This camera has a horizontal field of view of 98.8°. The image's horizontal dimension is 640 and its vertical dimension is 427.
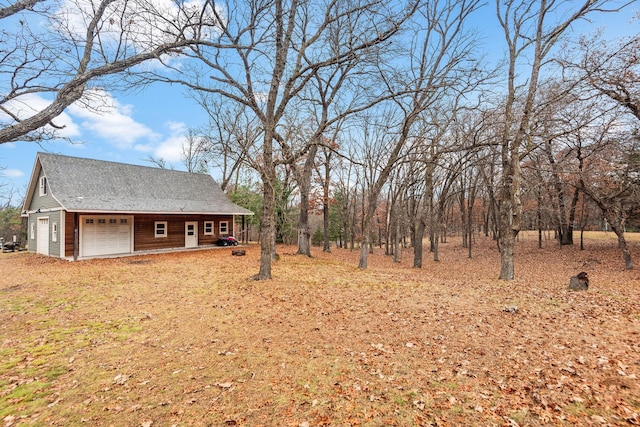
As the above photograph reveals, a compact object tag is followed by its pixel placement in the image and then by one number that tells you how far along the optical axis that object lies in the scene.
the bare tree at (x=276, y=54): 7.71
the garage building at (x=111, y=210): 14.63
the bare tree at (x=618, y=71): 9.50
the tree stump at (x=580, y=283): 7.53
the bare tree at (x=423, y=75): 10.14
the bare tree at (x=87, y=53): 5.25
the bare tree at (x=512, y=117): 9.19
